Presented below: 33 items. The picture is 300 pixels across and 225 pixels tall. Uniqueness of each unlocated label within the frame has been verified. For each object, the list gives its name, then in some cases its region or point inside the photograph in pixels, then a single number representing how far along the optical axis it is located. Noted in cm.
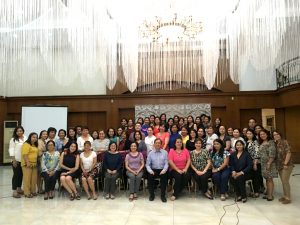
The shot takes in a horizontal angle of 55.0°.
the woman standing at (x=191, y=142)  578
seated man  529
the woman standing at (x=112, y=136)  618
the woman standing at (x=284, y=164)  489
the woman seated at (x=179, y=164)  527
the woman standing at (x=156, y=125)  639
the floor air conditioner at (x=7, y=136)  972
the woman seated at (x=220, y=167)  522
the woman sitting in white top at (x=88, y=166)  533
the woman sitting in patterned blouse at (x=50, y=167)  544
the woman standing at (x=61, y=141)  610
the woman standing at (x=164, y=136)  593
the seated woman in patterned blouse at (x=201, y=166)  531
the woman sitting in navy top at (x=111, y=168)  536
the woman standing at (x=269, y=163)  504
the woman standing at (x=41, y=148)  576
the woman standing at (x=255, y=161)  534
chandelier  493
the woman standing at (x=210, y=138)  585
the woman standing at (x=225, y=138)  561
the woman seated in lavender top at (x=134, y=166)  535
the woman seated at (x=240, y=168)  507
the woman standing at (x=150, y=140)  590
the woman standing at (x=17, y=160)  561
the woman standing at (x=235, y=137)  564
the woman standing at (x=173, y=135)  599
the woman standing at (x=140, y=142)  577
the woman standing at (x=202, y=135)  593
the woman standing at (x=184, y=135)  602
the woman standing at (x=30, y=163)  549
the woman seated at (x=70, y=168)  531
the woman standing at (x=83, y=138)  607
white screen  908
